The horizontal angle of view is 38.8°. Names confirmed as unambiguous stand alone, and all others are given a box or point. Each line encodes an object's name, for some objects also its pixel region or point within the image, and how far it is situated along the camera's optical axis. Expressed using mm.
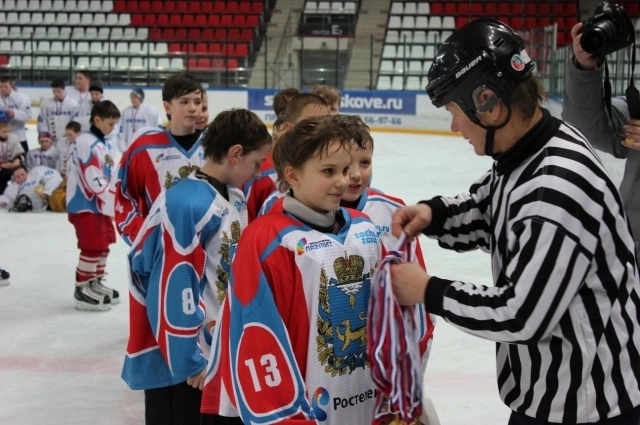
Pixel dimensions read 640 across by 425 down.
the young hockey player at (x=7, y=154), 9719
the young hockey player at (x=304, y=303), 1815
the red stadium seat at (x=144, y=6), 22109
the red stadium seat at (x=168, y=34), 21016
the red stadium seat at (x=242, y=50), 19578
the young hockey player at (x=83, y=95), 11141
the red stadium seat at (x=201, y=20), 21484
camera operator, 2453
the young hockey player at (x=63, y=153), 10052
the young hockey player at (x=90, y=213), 5488
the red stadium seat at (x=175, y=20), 21481
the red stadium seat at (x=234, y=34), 20798
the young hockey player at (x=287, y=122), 3229
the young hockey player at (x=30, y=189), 9172
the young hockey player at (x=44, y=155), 10188
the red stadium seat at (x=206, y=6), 22031
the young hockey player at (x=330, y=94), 3833
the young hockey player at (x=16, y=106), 11305
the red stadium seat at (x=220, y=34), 20842
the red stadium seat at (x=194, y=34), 20922
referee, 1520
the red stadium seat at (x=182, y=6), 22031
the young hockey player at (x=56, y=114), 11156
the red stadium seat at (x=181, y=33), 21016
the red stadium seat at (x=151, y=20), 21547
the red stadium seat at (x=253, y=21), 21233
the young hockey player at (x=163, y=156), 3793
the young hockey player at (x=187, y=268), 2416
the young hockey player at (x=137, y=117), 10852
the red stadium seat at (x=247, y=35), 20625
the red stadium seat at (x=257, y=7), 21755
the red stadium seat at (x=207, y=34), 20955
